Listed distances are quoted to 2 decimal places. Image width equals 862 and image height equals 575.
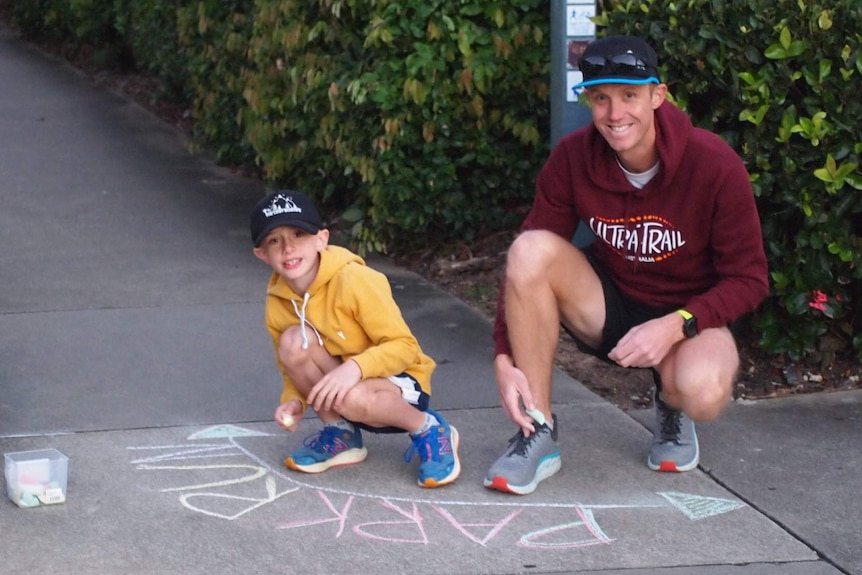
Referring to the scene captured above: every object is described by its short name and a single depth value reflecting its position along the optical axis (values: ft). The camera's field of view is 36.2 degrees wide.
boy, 13.01
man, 12.84
